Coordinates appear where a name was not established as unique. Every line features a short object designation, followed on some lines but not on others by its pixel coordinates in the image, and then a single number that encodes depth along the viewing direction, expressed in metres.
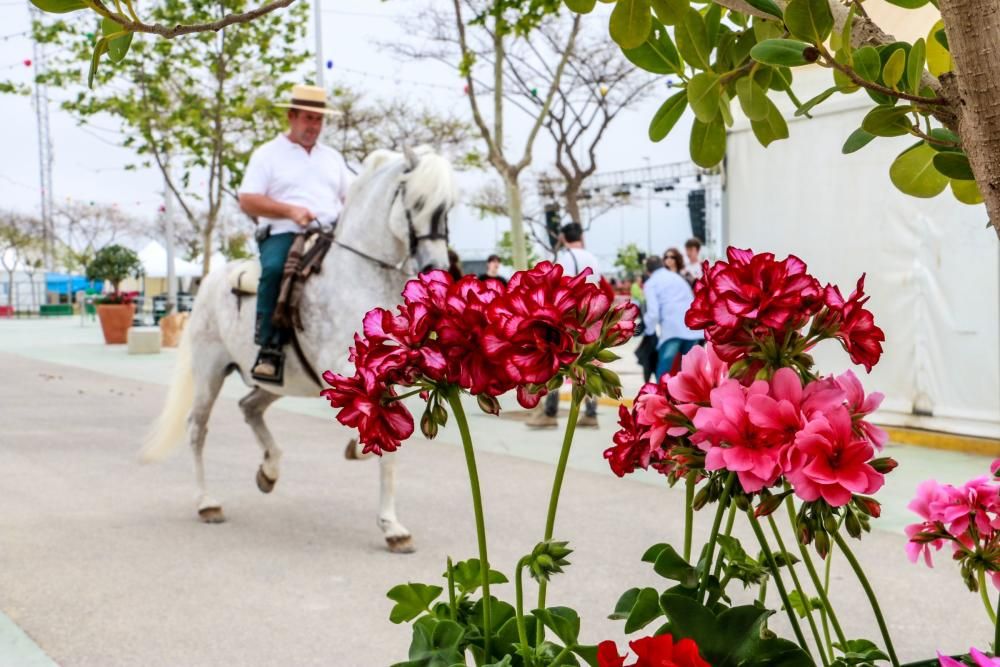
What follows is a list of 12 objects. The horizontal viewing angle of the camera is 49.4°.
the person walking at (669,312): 10.16
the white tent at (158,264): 49.81
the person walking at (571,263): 9.44
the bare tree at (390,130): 32.03
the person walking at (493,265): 23.17
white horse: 5.58
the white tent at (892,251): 9.06
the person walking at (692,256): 14.93
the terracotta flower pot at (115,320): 25.25
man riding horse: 5.86
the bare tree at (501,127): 13.04
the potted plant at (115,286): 25.34
